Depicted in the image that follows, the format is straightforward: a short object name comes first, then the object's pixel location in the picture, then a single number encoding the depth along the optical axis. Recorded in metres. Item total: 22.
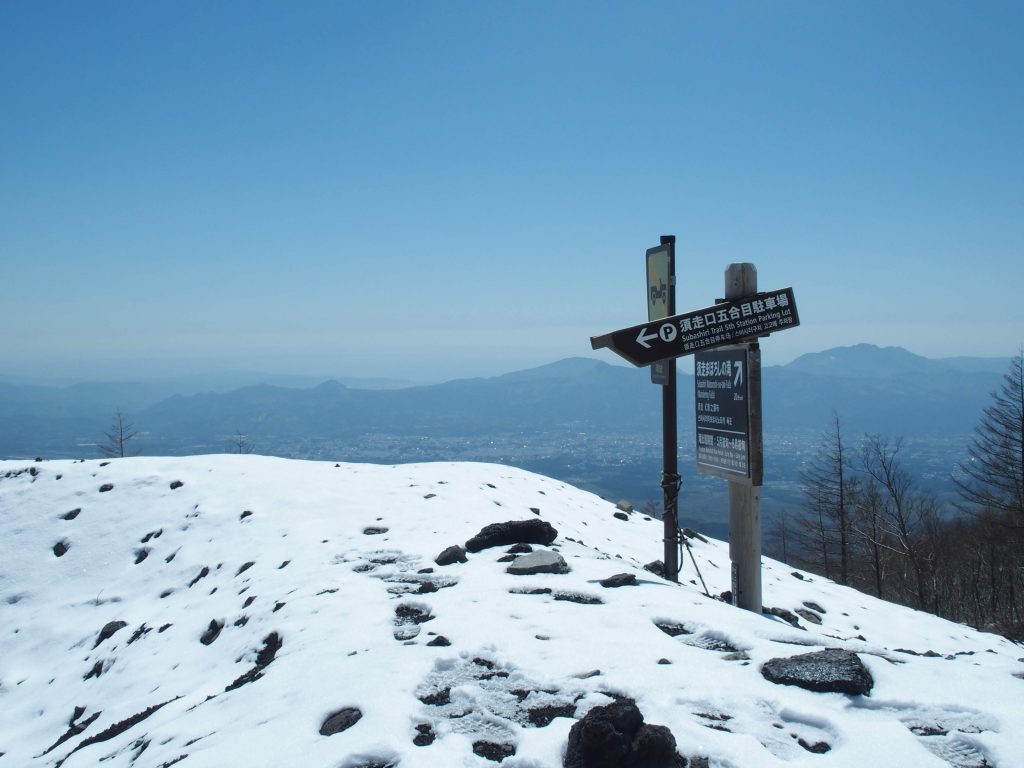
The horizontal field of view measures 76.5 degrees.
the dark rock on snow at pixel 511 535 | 11.98
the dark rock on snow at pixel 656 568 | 13.52
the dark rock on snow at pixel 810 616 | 13.61
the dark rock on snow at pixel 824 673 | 5.86
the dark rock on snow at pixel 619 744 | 4.60
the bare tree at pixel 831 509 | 31.80
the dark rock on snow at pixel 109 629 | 13.01
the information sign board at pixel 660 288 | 10.81
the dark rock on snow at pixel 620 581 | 9.25
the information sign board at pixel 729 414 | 9.12
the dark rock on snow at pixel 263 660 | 7.74
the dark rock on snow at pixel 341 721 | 5.54
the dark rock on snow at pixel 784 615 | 12.49
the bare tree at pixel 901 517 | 28.77
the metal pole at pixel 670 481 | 11.10
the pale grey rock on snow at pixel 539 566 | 10.14
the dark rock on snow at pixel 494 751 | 5.03
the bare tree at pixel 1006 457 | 27.86
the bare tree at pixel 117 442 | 47.66
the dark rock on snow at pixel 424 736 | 5.25
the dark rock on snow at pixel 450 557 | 11.24
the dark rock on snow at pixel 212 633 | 10.68
